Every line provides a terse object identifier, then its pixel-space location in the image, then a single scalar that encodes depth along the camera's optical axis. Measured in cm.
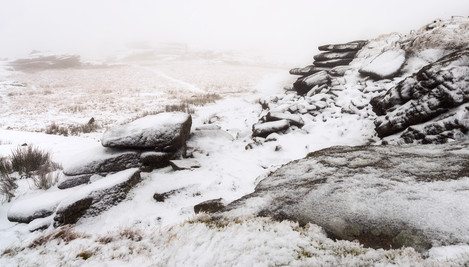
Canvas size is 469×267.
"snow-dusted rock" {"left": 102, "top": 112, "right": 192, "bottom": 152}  605
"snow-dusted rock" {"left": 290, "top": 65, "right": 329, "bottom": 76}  1478
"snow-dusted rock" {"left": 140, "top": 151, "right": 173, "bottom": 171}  606
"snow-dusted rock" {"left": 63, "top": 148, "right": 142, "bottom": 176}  565
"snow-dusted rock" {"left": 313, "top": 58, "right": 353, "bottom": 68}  1448
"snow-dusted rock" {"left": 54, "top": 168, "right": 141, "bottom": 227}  421
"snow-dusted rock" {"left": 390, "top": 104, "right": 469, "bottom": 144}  484
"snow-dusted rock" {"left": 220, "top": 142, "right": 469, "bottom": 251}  235
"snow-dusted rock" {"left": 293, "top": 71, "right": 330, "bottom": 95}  1232
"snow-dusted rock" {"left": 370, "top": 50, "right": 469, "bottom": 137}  532
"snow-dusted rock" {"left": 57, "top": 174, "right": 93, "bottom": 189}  539
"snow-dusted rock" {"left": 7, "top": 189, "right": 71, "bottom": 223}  420
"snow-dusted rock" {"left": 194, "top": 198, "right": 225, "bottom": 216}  416
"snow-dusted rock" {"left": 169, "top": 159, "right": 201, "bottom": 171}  602
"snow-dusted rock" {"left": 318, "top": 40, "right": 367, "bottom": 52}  1484
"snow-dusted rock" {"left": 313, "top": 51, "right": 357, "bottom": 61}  1462
